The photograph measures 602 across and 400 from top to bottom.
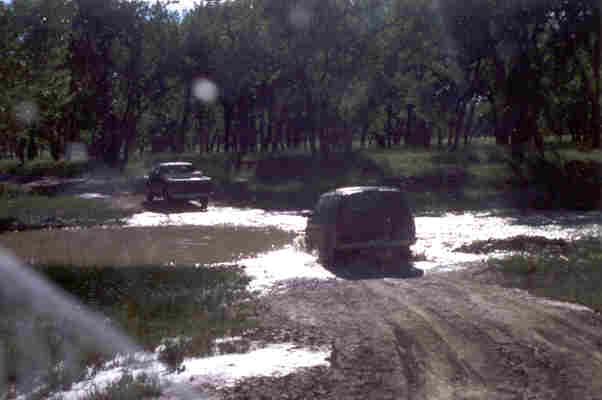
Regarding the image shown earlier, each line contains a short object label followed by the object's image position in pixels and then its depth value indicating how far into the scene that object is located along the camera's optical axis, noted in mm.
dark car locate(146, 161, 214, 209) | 28578
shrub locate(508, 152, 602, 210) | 27594
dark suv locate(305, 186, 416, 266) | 13961
